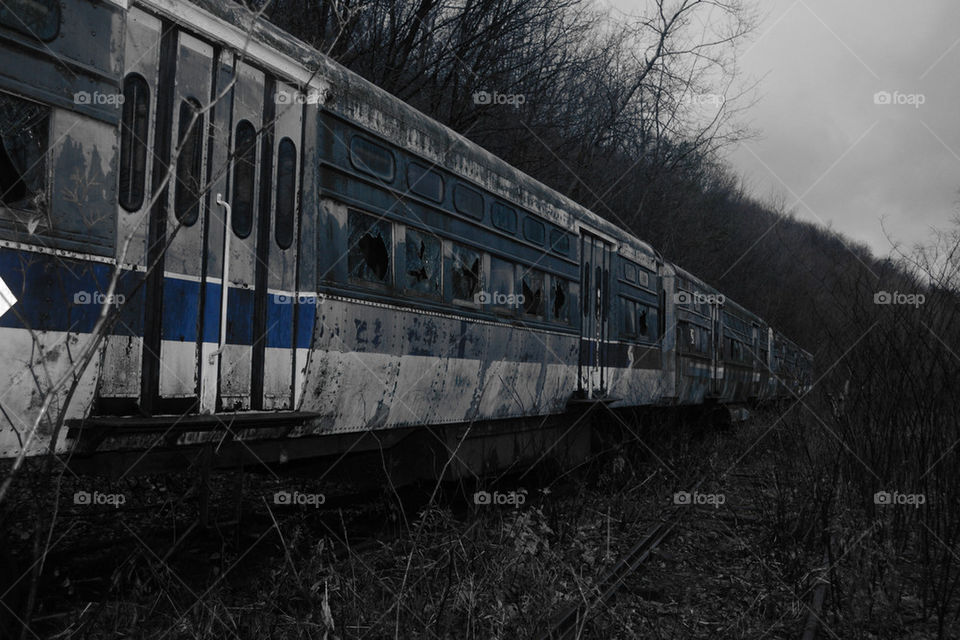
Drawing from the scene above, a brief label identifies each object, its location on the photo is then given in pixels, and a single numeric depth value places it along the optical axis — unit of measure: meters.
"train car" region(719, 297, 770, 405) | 16.23
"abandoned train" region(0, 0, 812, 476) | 3.36
